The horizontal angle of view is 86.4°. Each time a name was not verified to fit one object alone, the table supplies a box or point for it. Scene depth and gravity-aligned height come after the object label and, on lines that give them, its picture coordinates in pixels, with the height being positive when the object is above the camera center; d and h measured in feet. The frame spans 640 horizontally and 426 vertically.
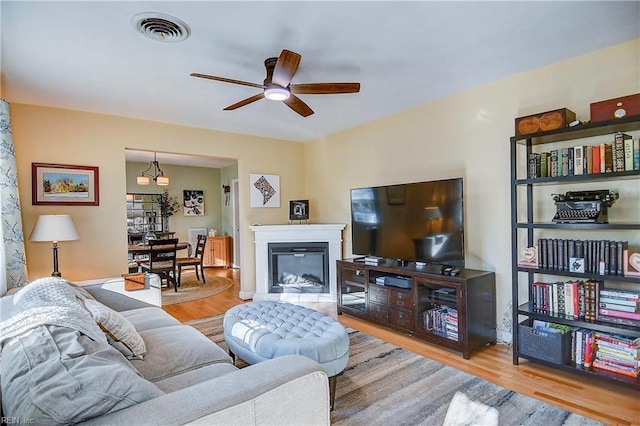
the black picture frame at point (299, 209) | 16.60 +0.19
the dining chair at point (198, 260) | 19.38 -2.63
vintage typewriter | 7.89 +0.03
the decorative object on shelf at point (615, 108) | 7.23 +2.15
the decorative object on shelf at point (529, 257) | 8.98 -1.30
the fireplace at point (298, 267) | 16.19 -2.60
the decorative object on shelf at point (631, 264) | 7.32 -1.27
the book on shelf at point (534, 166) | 8.85 +1.11
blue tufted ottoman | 6.94 -2.69
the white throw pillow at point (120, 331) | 5.91 -2.04
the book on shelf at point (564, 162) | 8.35 +1.11
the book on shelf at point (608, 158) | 7.73 +1.11
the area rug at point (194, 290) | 16.49 -4.03
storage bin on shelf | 8.24 -3.42
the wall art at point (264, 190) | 16.83 +1.20
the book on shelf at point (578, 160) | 8.09 +1.12
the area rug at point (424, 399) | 6.66 -4.10
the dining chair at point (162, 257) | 17.47 -2.17
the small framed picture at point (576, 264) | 8.10 -1.37
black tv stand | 9.55 -2.88
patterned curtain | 10.14 +0.25
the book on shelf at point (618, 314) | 7.43 -2.42
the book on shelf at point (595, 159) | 7.89 +1.11
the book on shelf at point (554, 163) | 8.58 +1.12
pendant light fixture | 25.18 +3.28
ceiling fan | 7.45 +3.04
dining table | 17.44 -1.72
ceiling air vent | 6.73 +3.93
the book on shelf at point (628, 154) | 7.28 +1.11
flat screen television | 10.38 -0.38
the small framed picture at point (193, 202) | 27.12 +1.07
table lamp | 10.52 -0.36
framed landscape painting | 11.72 +1.18
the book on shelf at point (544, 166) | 8.79 +1.08
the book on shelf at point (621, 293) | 7.49 -1.97
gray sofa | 3.06 -1.72
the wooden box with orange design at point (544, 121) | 8.32 +2.19
